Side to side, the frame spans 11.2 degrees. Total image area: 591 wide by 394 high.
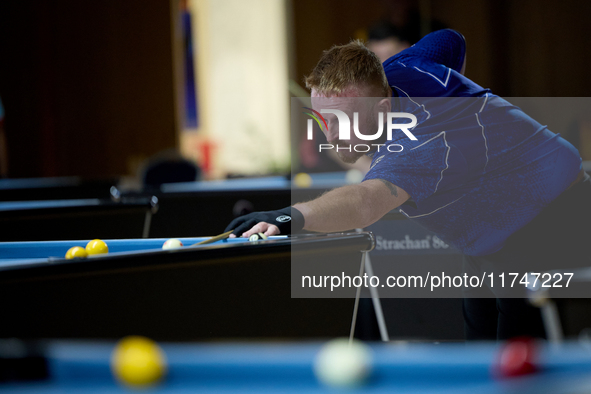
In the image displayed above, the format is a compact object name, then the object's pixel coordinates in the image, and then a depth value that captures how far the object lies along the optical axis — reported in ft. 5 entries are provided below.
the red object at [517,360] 12.30
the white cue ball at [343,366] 12.33
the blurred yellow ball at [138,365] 12.34
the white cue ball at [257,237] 13.80
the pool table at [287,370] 12.30
